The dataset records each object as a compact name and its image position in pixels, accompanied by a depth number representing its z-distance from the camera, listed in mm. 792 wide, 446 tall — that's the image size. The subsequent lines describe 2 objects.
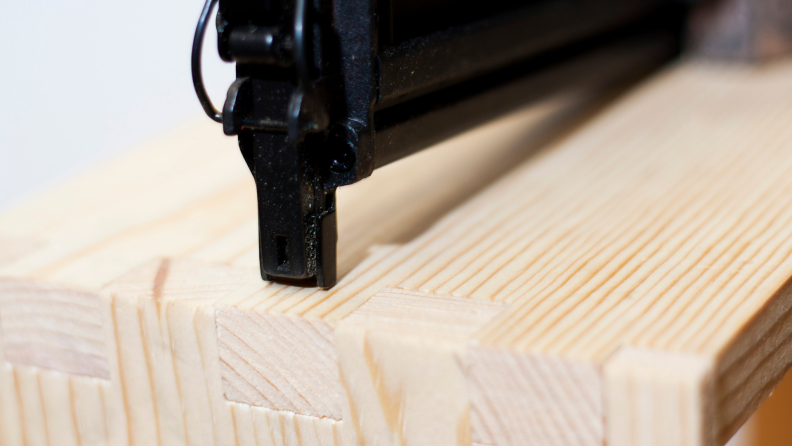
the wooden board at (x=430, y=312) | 362
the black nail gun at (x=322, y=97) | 378
